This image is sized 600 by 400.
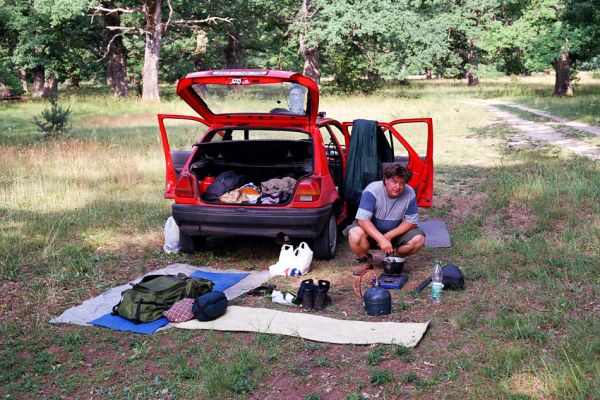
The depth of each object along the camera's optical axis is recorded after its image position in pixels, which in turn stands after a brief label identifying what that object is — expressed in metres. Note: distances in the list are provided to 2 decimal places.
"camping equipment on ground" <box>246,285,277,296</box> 6.13
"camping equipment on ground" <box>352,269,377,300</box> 6.06
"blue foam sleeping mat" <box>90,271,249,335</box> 5.30
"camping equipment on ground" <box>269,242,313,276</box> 6.74
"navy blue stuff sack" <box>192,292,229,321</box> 5.39
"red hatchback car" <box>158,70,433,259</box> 6.78
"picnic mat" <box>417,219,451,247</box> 7.77
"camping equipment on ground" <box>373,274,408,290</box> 6.22
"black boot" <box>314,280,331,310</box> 5.71
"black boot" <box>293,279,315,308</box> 5.78
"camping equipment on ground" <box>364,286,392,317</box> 5.48
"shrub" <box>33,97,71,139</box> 16.73
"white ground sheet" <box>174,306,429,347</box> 4.93
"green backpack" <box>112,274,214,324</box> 5.51
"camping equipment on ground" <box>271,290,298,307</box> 5.87
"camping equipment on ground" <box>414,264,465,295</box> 5.98
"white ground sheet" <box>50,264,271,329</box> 5.59
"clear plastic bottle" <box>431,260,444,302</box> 5.80
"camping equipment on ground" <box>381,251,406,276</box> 6.46
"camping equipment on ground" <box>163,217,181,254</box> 7.62
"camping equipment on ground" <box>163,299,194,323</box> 5.41
